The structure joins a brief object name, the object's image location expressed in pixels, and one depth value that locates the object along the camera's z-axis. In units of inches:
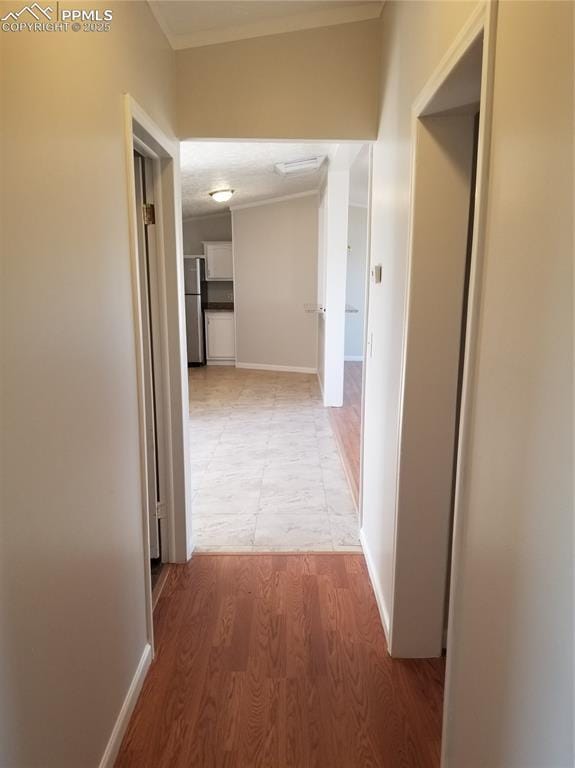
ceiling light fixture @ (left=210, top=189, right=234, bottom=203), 237.6
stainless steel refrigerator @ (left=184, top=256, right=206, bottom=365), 314.2
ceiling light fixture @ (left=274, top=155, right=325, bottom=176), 201.0
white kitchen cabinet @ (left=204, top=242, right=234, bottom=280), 329.7
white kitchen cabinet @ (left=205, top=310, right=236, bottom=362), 327.3
